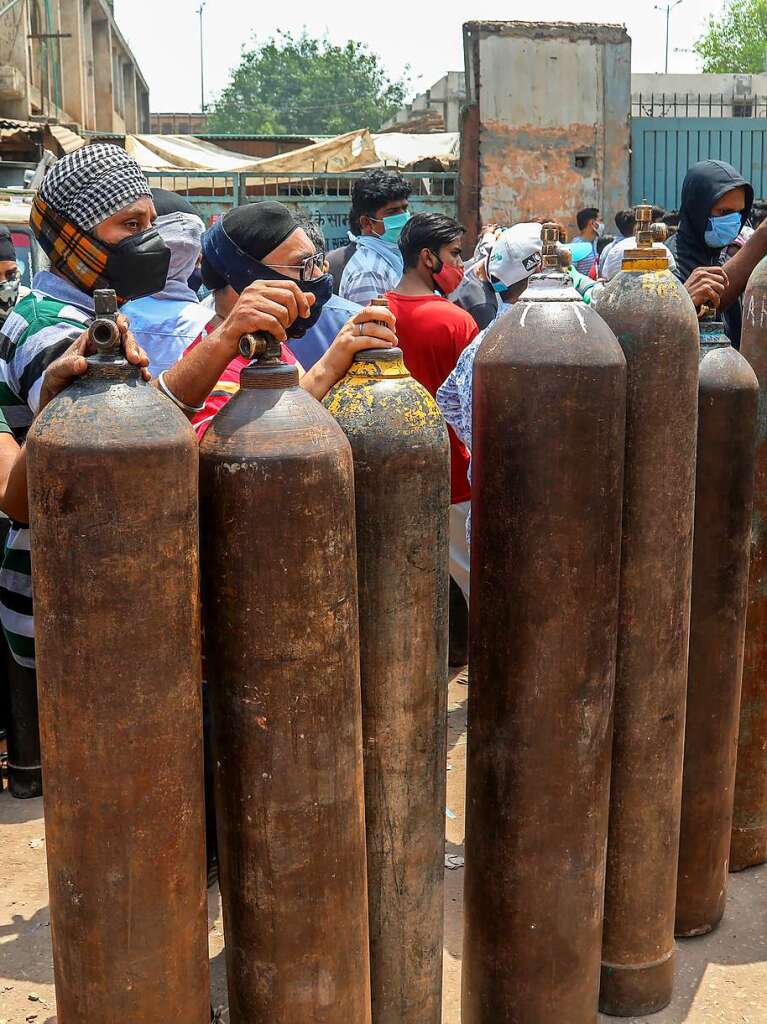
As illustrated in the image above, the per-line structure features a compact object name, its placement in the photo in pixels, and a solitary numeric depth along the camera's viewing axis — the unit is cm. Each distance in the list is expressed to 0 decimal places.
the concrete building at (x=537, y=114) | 1407
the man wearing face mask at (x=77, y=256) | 301
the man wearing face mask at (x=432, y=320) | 514
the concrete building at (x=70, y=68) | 1825
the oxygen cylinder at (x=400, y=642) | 223
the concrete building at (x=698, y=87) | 3003
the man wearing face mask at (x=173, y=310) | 450
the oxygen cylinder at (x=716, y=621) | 302
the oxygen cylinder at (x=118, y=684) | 180
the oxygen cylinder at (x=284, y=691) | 193
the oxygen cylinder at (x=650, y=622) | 259
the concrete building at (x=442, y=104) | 3050
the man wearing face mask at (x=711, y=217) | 492
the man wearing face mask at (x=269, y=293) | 220
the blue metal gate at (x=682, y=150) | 1579
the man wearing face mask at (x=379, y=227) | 718
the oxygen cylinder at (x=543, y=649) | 231
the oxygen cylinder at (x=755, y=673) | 340
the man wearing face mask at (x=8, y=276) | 573
